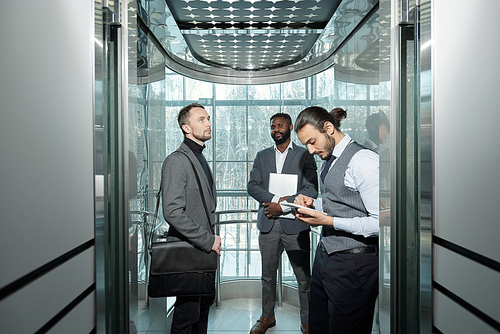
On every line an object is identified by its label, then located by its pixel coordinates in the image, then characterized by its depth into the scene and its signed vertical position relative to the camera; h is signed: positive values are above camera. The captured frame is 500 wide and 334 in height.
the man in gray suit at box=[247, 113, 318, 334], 2.55 -0.56
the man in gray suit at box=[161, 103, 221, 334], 1.77 -0.26
